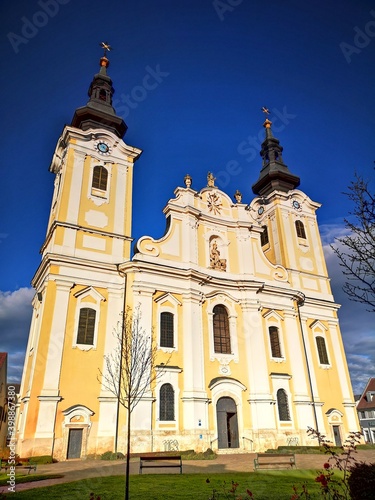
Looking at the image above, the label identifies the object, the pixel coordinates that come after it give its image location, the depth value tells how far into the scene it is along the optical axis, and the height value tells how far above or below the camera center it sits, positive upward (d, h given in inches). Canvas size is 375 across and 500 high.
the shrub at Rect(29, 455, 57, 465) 584.9 -20.9
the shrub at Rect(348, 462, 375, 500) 225.8 -25.6
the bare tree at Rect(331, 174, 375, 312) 270.1 +123.3
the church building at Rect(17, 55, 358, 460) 690.2 +235.8
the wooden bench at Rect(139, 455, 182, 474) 469.2 -20.3
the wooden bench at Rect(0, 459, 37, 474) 494.2 -25.9
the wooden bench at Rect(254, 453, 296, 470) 482.6 -29.0
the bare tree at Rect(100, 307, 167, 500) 690.8 +140.8
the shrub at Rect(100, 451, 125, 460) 642.8 -20.6
